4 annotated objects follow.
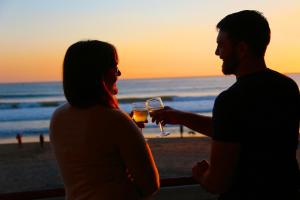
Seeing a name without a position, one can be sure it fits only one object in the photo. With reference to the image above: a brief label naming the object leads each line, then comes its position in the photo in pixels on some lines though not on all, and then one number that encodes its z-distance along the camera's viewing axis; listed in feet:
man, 6.05
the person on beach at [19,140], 59.35
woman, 6.27
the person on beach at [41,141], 57.81
